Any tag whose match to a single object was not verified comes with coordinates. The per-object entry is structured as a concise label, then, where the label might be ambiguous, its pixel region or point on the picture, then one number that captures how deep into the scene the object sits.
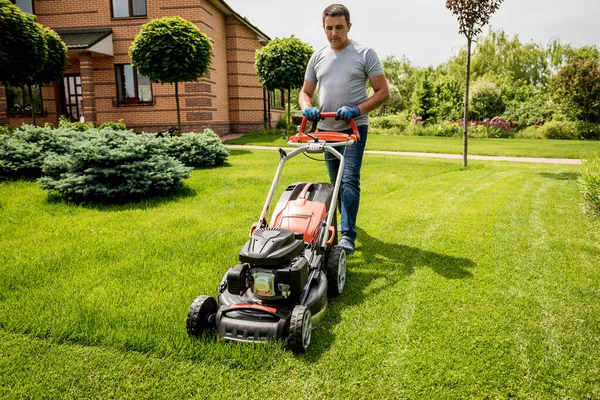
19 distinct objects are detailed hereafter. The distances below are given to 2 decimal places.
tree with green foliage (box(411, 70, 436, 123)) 28.06
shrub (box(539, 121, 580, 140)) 21.23
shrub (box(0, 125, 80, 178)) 6.96
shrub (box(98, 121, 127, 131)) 12.07
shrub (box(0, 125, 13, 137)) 9.18
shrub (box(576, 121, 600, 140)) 20.98
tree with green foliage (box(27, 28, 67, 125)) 12.88
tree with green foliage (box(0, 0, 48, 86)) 9.45
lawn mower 2.38
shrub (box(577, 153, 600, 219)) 4.63
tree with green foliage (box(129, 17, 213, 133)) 11.21
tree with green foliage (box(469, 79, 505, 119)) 26.12
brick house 15.90
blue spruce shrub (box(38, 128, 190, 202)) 5.67
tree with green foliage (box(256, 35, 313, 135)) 16.08
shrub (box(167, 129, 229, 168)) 8.82
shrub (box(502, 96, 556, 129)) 23.94
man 3.54
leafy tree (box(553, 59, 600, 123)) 21.28
